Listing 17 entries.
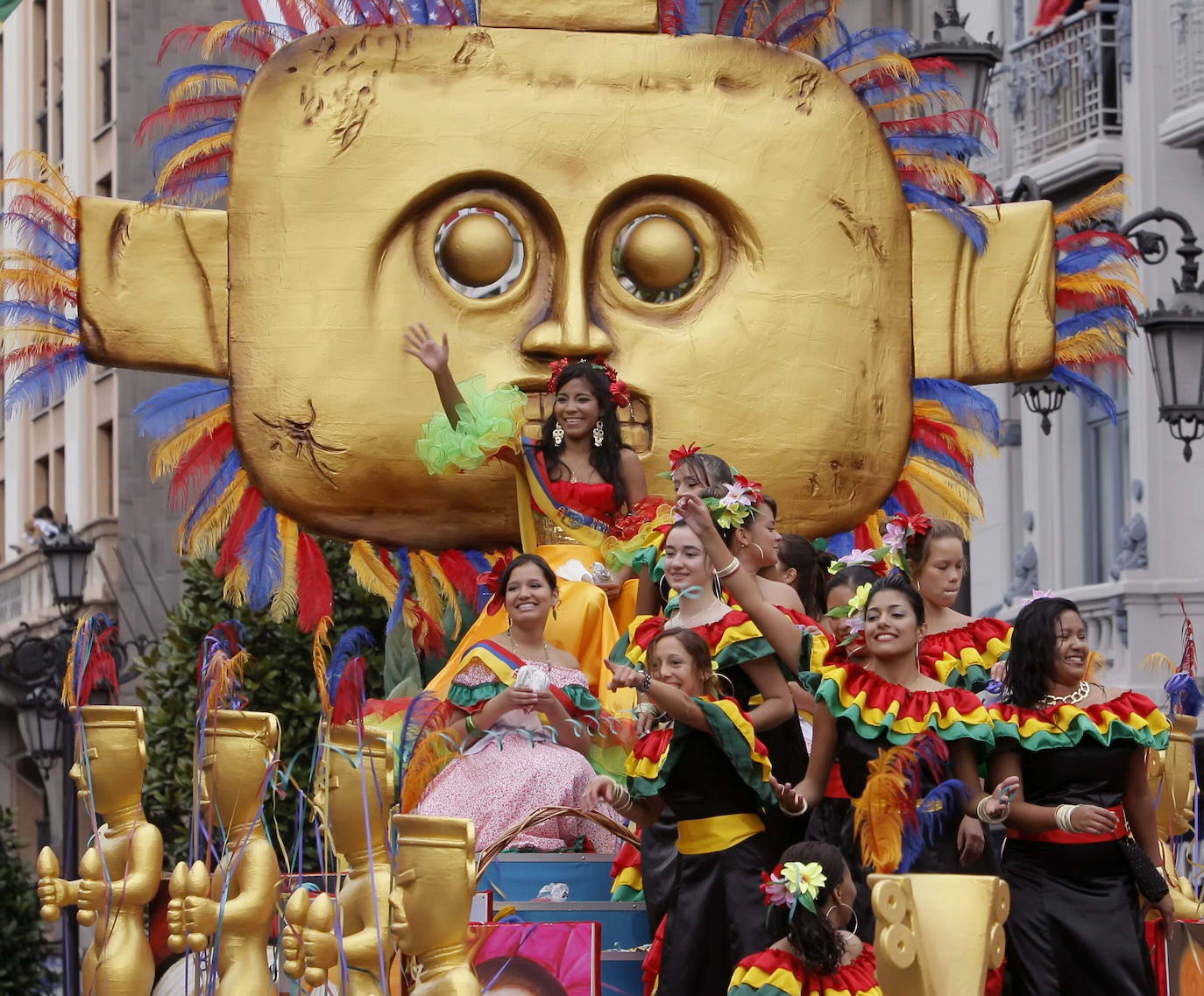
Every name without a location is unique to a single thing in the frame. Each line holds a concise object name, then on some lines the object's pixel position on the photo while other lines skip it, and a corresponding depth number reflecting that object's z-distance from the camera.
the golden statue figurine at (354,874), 10.36
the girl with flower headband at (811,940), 10.69
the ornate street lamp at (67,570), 27.37
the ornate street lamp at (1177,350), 17.72
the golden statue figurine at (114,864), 11.85
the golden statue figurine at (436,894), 9.87
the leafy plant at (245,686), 26.98
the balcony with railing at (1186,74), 29.97
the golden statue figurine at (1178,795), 12.67
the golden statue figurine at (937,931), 8.93
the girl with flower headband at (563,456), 14.91
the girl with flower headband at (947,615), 12.58
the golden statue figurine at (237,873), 11.23
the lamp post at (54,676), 25.55
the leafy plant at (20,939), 27.72
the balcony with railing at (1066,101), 31.23
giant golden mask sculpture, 15.66
